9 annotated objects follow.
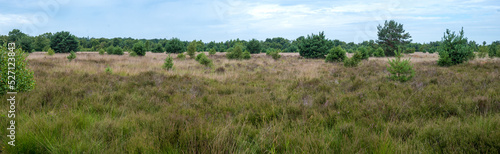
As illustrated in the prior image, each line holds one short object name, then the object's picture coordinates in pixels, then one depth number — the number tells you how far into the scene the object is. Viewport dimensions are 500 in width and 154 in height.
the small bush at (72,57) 21.06
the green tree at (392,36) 49.91
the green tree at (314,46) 37.00
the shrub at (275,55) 31.34
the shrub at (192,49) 31.72
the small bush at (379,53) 40.94
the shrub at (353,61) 17.66
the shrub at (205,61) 18.98
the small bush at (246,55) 30.47
